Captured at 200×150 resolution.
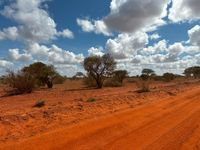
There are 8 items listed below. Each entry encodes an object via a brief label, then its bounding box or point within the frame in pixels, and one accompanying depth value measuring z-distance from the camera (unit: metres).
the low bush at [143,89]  12.33
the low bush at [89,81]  19.56
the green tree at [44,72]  19.94
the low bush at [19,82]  14.57
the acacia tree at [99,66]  18.47
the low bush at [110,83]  20.40
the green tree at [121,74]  26.50
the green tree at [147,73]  37.31
